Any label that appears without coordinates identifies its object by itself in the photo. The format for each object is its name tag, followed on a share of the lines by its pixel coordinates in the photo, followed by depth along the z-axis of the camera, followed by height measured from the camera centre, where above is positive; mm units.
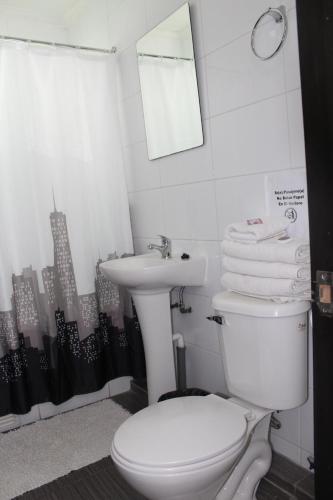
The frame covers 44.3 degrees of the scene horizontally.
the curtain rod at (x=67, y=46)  2002 +887
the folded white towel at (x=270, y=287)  1290 -295
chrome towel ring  1366 +598
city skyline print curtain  2072 -54
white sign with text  1418 -14
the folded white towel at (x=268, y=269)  1280 -237
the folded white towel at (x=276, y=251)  1285 -177
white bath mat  1769 -1099
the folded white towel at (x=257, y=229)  1396 -110
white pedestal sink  1770 -394
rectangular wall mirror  1817 +569
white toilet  1147 -688
